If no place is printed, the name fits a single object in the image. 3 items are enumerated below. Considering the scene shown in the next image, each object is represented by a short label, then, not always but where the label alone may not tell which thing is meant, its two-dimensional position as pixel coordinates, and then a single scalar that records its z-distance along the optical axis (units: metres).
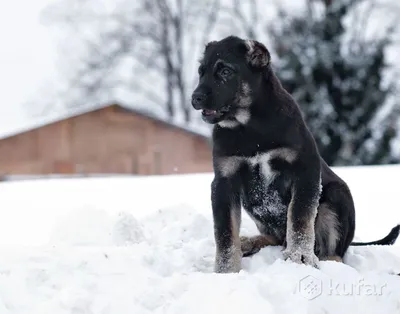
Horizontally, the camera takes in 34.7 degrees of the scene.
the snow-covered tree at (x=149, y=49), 40.47
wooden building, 23.38
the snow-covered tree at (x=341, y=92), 26.42
